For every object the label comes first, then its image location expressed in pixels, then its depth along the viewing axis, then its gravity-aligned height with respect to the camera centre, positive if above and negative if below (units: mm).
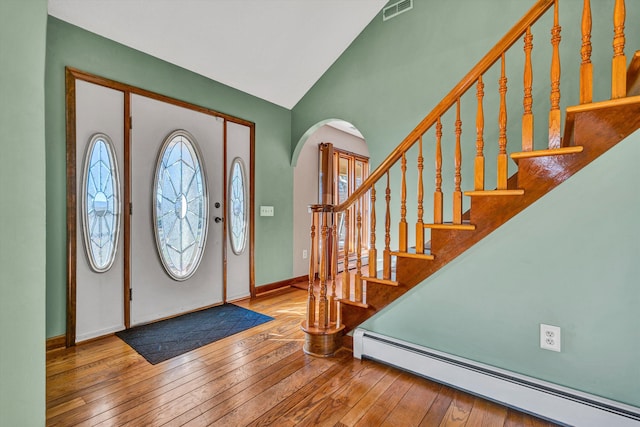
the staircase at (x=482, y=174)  1438 +221
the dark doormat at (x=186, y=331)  2365 -1034
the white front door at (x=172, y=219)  2744 -55
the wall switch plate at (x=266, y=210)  3770 +36
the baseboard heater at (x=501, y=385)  1488 -964
